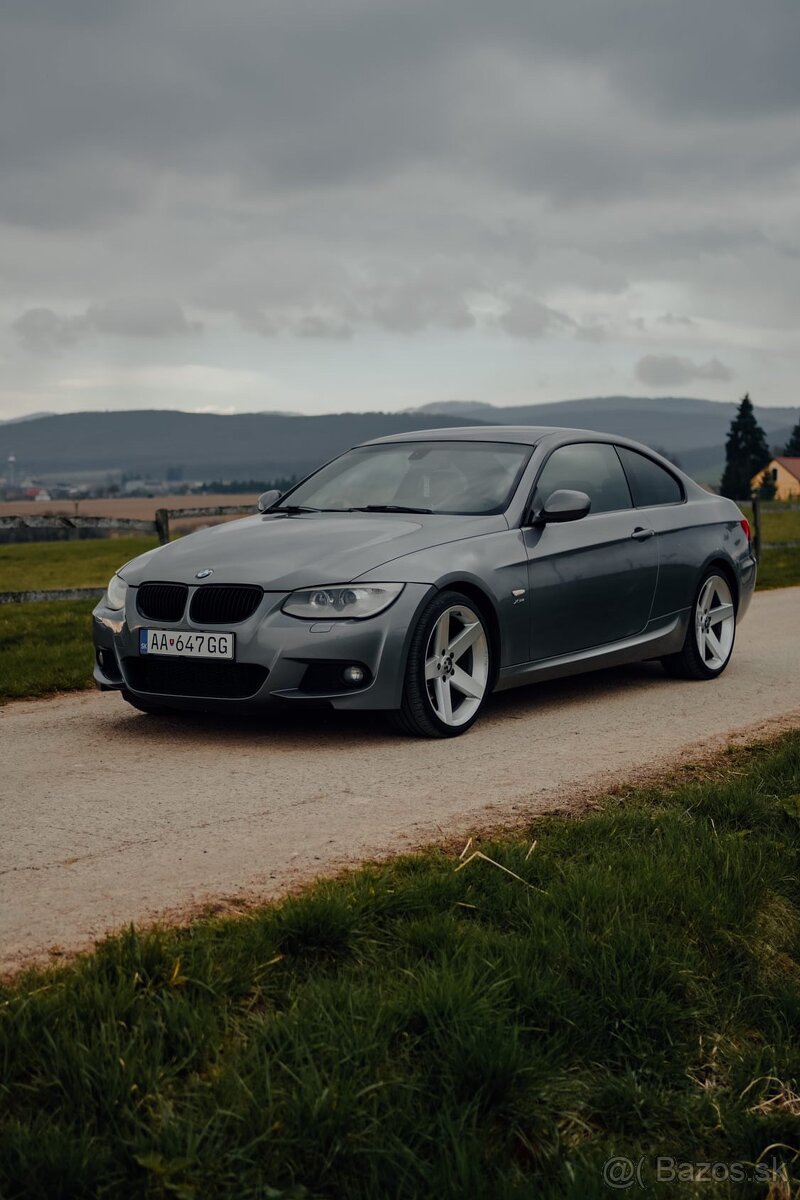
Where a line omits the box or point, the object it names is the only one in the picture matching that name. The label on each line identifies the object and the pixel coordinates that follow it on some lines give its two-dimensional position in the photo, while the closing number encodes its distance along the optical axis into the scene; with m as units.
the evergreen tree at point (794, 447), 156.00
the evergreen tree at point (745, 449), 109.00
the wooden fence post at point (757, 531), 22.97
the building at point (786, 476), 141.93
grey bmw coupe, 6.60
